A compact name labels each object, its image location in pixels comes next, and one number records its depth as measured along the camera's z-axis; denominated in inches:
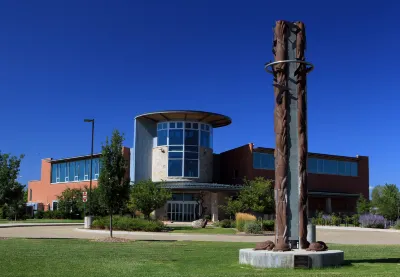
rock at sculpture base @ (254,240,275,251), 516.3
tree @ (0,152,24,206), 1115.3
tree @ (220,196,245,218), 1633.9
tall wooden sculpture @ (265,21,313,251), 529.3
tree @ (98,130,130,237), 978.7
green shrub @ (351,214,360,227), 1760.6
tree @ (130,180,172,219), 1496.1
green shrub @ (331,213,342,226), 1850.4
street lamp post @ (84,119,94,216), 1710.8
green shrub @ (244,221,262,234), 1262.3
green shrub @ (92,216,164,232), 1323.8
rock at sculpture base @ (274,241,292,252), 506.9
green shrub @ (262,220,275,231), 1373.9
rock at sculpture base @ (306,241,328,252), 511.5
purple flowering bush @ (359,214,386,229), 1662.2
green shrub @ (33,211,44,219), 2469.2
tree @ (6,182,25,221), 1136.8
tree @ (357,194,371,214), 2148.1
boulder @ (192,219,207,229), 1582.4
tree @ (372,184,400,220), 1749.5
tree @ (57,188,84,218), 2338.8
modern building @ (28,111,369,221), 2166.6
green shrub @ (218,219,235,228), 1592.0
